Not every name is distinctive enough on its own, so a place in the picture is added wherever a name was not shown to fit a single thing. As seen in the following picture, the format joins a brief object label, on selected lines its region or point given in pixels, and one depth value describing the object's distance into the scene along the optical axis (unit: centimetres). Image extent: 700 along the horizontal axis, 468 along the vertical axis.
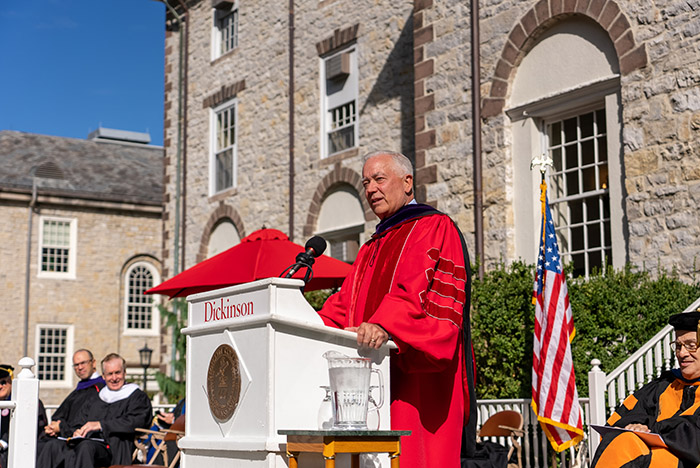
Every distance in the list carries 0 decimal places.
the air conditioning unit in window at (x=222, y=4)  1995
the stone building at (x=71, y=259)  3144
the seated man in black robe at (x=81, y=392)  997
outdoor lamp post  2375
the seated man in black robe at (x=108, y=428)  896
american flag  861
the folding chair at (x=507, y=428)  897
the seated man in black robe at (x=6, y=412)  924
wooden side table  357
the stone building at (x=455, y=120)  1024
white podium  374
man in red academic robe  402
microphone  412
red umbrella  918
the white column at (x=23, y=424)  588
